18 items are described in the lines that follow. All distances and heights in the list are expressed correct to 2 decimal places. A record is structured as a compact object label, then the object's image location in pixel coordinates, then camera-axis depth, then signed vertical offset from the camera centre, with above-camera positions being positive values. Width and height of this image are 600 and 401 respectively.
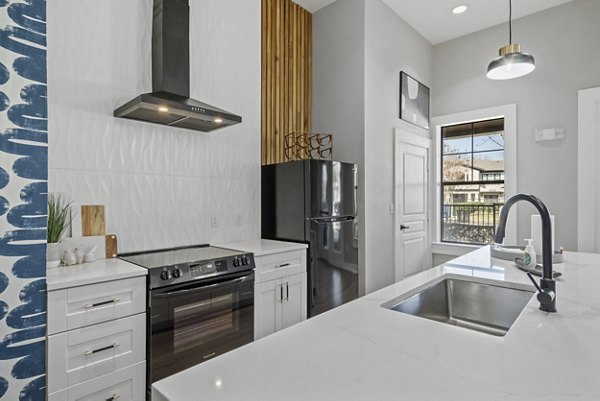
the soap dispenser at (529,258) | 1.67 -0.30
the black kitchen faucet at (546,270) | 1.09 -0.24
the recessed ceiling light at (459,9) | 3.76 +2.18
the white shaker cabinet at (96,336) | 1.51 -0.67
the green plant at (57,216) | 1.90 -0.10
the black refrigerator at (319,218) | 2.79 -0.18
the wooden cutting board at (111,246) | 2.15 -0.31
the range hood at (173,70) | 2.18 +0.89
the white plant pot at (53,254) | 1.84 -0.31
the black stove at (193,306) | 1.77 -0.63
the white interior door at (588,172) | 3.48 +0.28
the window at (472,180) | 4.33 +0.25
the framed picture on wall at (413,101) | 4.07 +1.27
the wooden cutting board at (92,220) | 2.09 -0.14
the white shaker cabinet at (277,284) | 2.37 -0.66
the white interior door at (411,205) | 3.96 -0.08
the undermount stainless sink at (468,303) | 1.38 -0.46
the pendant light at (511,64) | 2.31 +0.96
